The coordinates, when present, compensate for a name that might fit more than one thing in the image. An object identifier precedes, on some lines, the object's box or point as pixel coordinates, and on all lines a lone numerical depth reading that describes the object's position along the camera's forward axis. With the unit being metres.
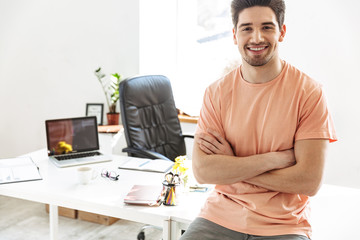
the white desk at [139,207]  1.65
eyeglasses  2.07
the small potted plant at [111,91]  3.63
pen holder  1.75
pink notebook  1.74
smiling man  1.45
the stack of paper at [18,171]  2.04
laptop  2.37
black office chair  2.65
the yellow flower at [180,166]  1.90
